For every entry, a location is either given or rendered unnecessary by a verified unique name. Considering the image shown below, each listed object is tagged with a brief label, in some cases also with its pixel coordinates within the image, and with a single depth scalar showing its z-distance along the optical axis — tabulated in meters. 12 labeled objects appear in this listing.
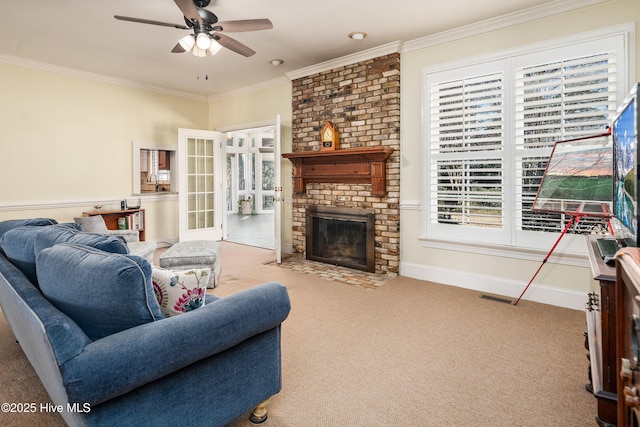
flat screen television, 1.41
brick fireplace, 4.43
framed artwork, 2.38
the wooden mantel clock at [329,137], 4.80
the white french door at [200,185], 6.22
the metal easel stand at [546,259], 3.08
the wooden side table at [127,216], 5.45
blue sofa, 1.17
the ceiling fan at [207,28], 2.98
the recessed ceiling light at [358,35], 3.99
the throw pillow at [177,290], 1.63
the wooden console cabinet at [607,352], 1.54
